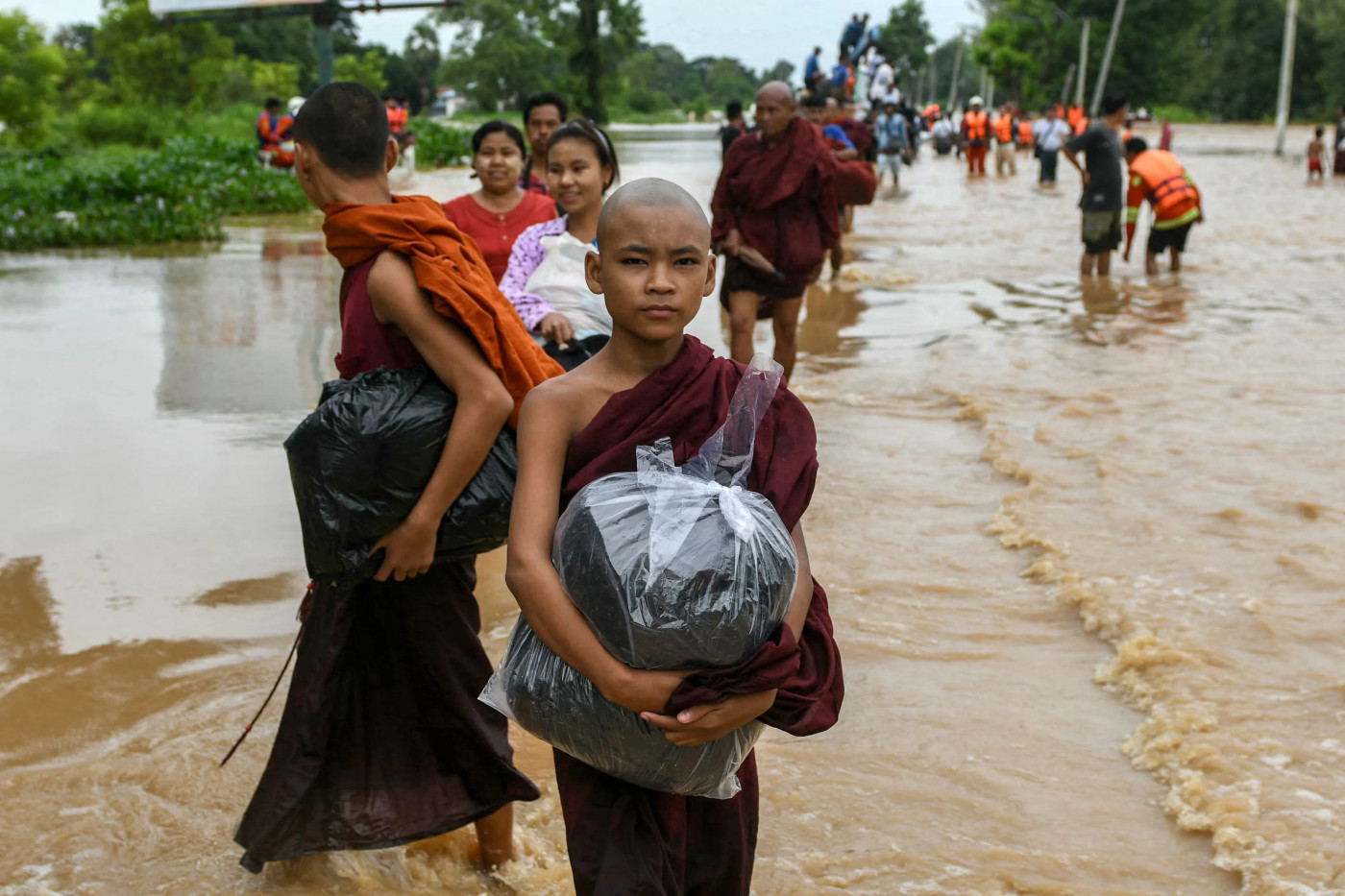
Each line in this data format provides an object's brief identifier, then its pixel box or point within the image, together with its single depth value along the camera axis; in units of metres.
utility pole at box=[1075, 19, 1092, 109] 62.03
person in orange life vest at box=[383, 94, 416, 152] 21.25
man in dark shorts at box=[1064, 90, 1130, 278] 12.22
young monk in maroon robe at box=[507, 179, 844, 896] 1.99
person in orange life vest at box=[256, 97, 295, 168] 20.45
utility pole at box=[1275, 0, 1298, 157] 38.06
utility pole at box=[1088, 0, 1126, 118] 56.17
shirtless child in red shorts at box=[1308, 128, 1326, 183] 26.92
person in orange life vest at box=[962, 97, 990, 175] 30.22
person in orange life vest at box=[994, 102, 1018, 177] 31.56
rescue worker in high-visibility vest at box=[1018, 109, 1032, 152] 45.25
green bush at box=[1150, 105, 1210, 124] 72.62
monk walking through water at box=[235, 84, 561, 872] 2.62
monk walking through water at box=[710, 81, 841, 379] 6.99
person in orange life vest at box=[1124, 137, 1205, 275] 12.58
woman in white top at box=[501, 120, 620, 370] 4.12
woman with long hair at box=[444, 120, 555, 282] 4.88
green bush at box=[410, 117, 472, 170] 32.00
